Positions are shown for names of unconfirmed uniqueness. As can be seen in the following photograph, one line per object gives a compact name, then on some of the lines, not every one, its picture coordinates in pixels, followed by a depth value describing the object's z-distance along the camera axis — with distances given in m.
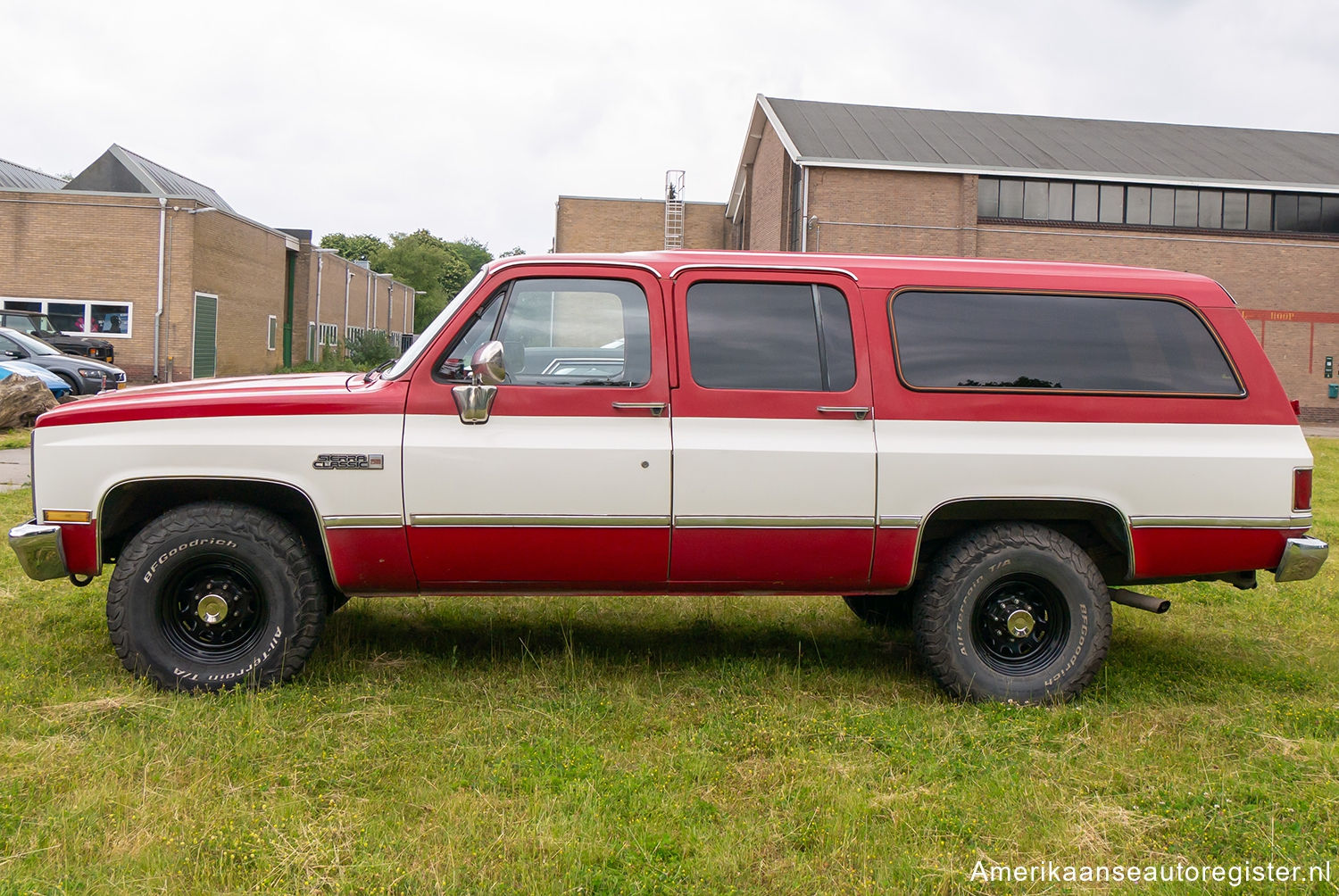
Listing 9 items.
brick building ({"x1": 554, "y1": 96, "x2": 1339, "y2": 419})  31.67
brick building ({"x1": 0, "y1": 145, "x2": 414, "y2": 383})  29.38
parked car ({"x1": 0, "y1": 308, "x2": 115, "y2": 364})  23.76
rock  15.41
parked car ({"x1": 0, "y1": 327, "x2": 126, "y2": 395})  19.16
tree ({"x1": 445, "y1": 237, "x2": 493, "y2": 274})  129.48
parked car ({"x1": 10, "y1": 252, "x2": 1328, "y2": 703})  4.55
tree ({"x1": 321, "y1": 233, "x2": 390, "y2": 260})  101.44
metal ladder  44.72
